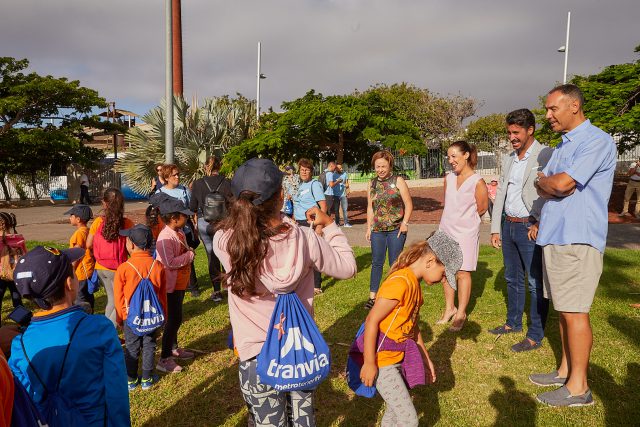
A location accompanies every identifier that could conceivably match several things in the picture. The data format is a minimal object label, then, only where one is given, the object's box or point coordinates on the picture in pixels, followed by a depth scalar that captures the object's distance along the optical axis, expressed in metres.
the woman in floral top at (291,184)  6.91
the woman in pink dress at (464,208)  5.03
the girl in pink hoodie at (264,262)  2.04
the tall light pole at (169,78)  9.87
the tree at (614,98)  14.90
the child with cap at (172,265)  4.21
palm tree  17.44
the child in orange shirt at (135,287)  3.86
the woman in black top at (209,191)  6.36
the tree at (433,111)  43.38
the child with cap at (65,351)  1.89
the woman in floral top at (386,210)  5.63
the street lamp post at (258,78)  27.78
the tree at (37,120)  23.56
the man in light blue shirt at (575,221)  3.35
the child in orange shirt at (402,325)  2.57
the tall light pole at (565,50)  25.55
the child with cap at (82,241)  5.00
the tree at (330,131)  14.05
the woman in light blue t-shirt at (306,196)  6.54
